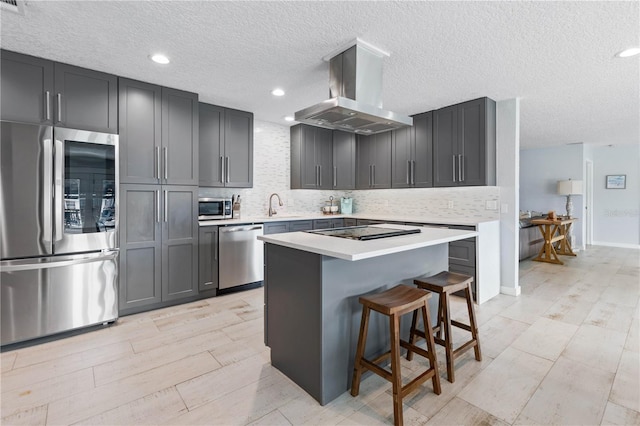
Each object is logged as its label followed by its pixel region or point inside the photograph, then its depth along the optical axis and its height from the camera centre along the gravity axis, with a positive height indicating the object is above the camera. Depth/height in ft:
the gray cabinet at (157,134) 10.41 +2.65
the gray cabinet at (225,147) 13.17 +2.72
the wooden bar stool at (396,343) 5.65 -2.60
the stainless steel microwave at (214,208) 13.07 +0.06
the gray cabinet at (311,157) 16.80 +2.84
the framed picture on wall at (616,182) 24.08 +2.04
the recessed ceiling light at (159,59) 8.81 +4.31
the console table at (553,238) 19.17 -1.92
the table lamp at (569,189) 22.68 +1.42
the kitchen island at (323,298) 6.16 -1.88
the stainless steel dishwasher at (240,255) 12.70 -1.91
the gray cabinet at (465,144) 12.51 +2.70
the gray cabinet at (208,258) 12.17 -1.91
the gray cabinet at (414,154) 14.52 +2.63
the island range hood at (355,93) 8.02 +3.11
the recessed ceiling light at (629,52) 8.34 +4.21
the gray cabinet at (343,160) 18.02 +2.81
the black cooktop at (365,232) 7.32 -0.60
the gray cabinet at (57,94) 8.53 +3.38
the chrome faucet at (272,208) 16.22 +0.12
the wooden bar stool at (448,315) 6.95 -2.51
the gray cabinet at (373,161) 16.55 +2.63
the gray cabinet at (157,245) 10.48 -1.25
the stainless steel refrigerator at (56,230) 8.30 -0.55
